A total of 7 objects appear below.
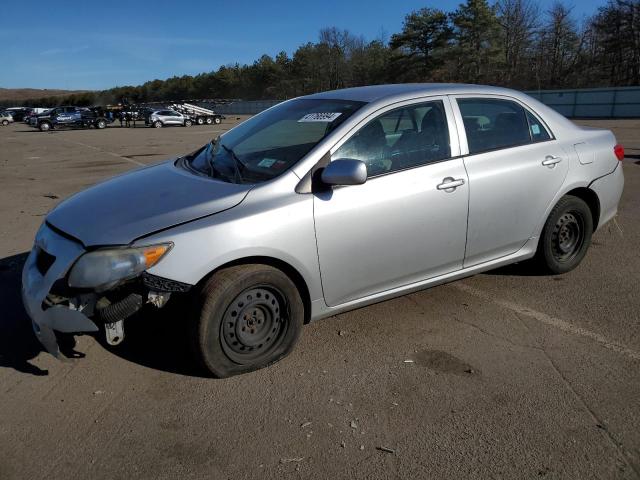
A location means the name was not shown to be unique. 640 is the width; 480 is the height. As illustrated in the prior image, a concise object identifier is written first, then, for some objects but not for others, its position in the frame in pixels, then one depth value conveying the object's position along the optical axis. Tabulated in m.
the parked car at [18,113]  54.16
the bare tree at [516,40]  60.44
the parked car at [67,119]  39.59
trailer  43.12
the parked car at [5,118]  50.81
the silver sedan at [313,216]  2.77
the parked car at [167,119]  40.45
